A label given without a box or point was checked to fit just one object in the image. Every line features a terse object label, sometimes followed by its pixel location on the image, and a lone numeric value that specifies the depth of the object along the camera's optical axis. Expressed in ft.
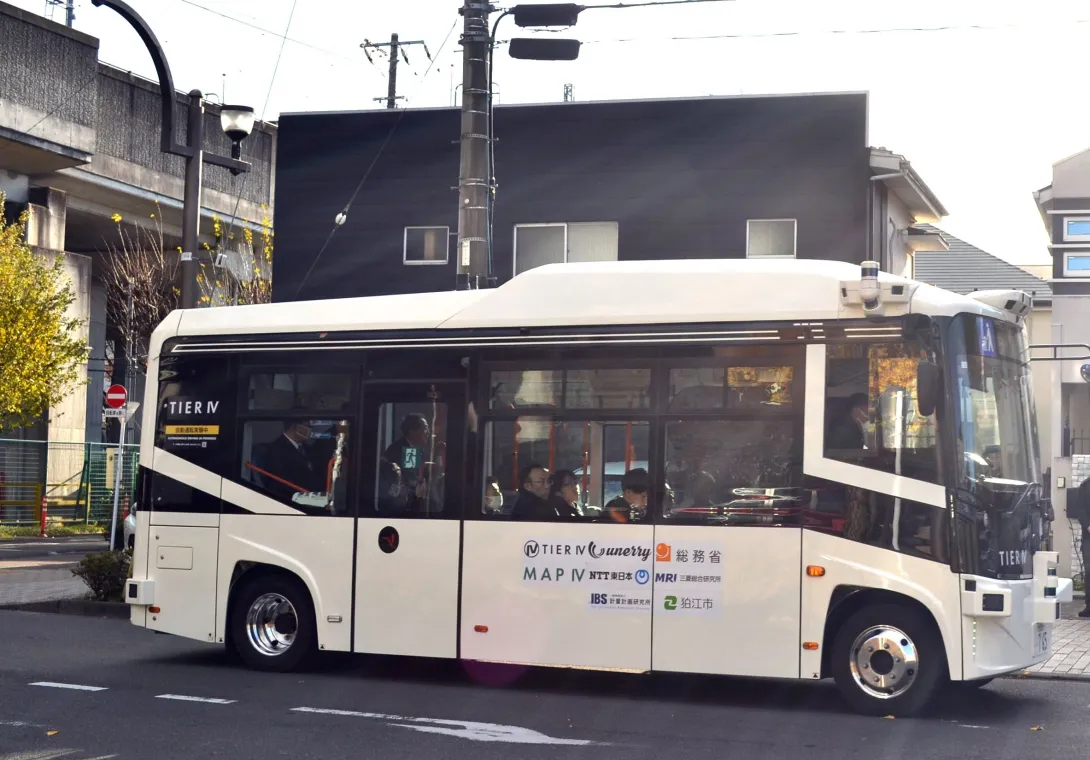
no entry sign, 84.33
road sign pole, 69.89
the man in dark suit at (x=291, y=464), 39.91
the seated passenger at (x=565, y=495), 36.35
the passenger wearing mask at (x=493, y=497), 37.32
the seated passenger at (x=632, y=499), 35.70
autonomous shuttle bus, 33.30
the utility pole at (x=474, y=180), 47.78
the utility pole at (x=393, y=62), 163.20
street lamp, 55.72
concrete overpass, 125.29
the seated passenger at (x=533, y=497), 36.66
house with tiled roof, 126.00
